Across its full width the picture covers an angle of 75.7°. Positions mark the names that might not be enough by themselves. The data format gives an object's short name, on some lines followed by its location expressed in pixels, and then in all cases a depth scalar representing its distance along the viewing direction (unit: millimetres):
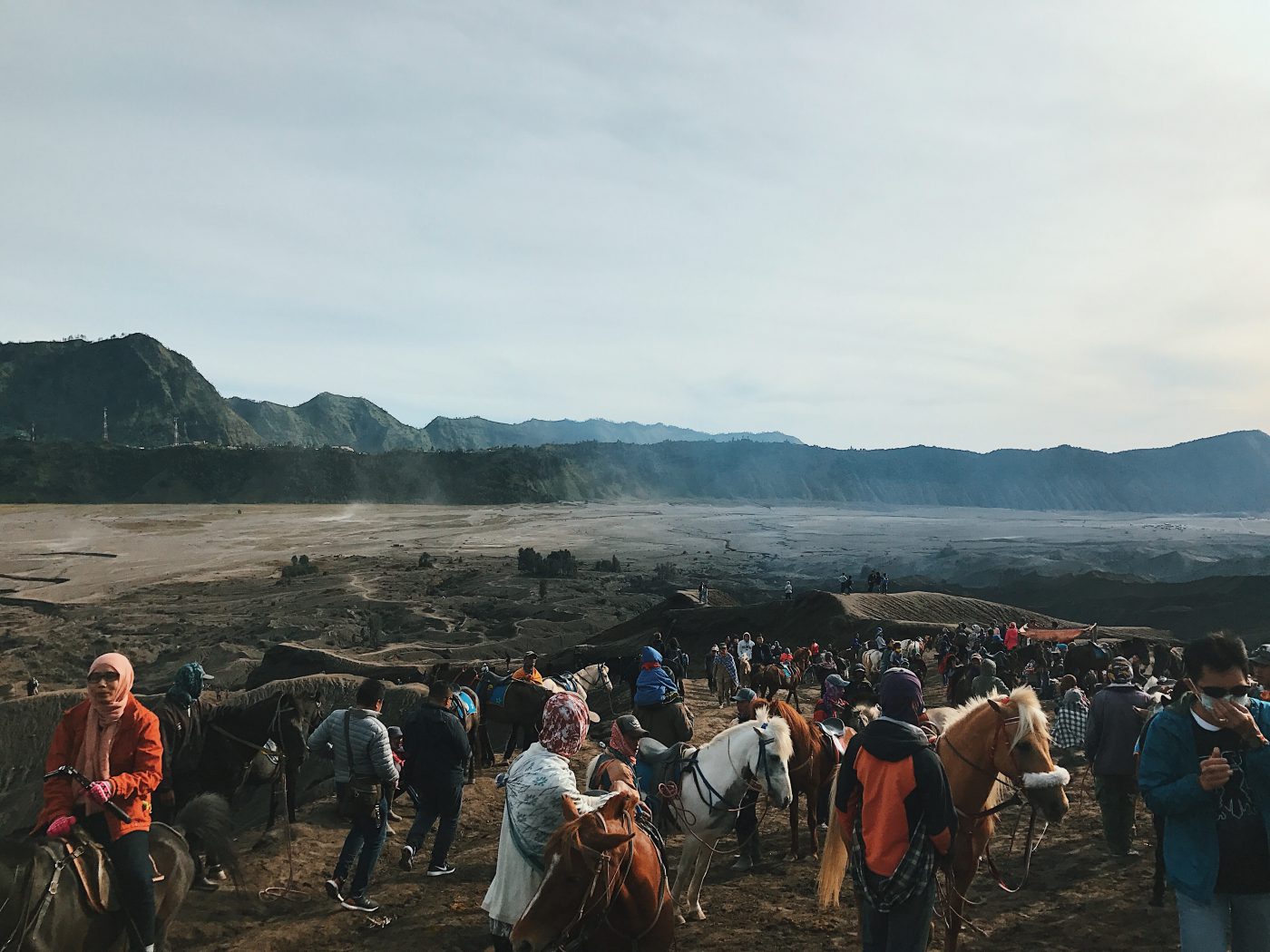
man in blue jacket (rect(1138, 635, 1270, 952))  3299
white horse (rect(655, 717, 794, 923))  6113
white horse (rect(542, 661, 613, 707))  17112
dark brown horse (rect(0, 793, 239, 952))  4215
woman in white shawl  3818
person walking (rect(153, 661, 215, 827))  7406
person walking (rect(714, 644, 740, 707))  17928
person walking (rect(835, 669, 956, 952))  3771
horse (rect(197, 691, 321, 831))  8250
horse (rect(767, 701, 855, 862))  7734
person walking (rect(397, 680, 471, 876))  6723
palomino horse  4875
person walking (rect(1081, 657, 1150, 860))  7027
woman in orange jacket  4363
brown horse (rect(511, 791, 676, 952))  3443
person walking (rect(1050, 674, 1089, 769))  9783
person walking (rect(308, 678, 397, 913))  6312
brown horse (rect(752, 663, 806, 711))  16438
